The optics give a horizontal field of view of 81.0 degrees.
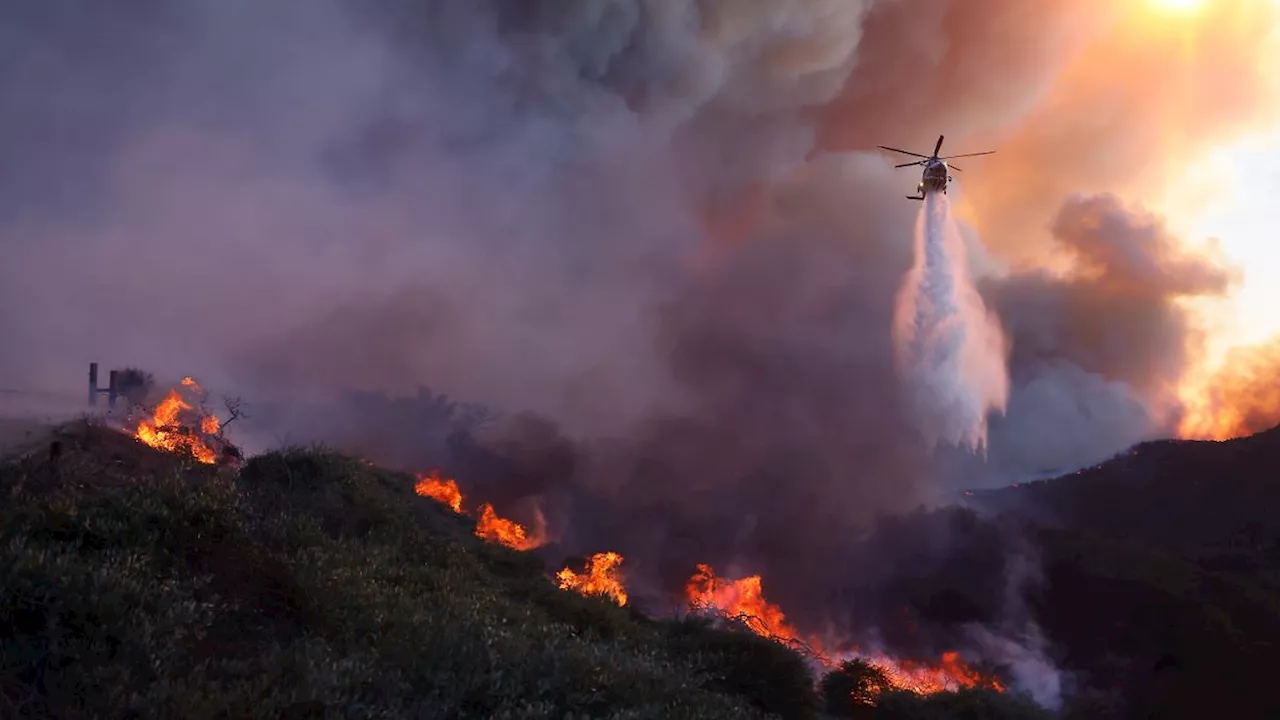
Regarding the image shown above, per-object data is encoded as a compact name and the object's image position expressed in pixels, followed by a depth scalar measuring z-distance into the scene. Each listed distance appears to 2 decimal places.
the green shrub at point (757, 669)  14.96
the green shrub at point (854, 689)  20.20
